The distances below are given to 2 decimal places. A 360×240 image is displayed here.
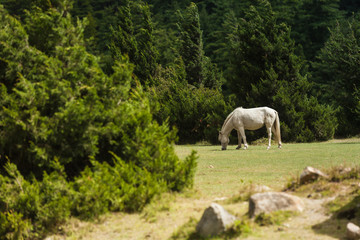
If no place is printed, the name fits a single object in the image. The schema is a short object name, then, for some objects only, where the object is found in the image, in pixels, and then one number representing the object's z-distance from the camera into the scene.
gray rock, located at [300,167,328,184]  18.09
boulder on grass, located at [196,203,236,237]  14.55
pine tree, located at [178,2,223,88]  86.14
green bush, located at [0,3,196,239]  17.36
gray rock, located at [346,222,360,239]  13.12
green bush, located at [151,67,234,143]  62.16
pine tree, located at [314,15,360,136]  61.12
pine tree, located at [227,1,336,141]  60.37
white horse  48.75
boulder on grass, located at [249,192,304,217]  15.23
